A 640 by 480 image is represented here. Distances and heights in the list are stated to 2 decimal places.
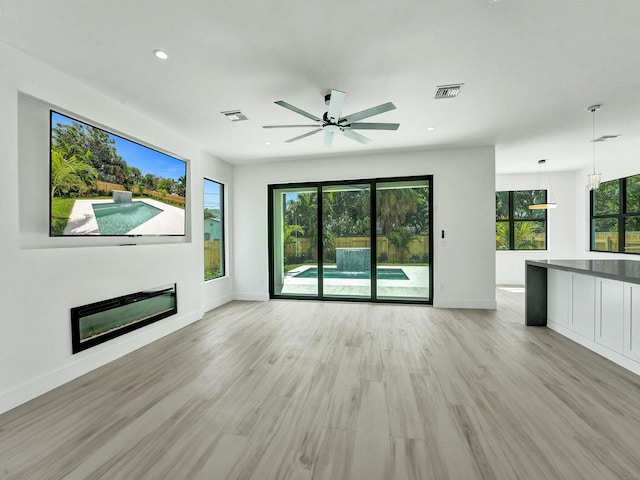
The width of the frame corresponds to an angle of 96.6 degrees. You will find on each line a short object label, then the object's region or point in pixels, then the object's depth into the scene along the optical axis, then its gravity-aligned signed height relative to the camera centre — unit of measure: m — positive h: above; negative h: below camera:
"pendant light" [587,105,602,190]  3.50 +0.81
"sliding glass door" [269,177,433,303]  5.49 -0.04
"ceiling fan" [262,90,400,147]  2.64 +1.27
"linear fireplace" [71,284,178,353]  2.76 -0.87
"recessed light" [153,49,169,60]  2.37 +1.55
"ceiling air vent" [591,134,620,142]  4.59 +1.64
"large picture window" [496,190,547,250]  7.60 +0.42
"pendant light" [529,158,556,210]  6.26 +1.48
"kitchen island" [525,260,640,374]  2.76 -0.78
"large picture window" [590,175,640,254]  5.92 +0.48
